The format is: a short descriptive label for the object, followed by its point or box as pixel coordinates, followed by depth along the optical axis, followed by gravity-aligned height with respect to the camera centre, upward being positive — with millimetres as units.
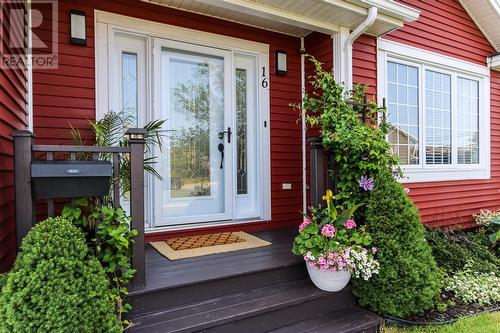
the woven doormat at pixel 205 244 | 2930 -752
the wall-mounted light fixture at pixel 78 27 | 2920 +1276
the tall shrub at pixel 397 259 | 2545 -752
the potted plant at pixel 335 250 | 2480 -660
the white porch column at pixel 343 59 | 3584 +1179
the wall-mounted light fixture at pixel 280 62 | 3951 +1278
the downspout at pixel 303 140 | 4082 +333
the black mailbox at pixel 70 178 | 1946 -59
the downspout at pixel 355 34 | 3335 +1421
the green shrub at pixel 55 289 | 1487 -576
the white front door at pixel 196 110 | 3264 +621
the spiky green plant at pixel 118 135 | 2730 +306
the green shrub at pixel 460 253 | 3502 -1005
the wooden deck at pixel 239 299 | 2102 -950
